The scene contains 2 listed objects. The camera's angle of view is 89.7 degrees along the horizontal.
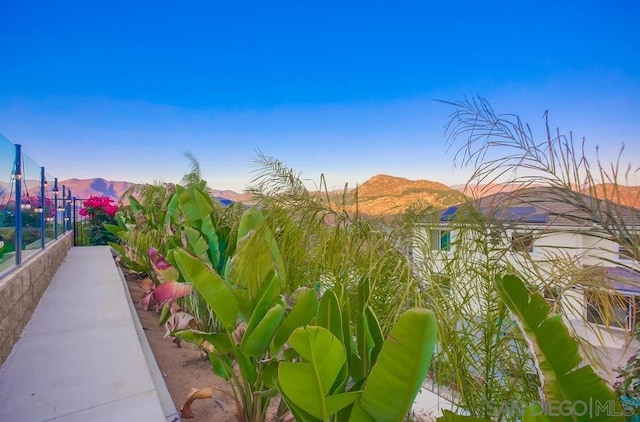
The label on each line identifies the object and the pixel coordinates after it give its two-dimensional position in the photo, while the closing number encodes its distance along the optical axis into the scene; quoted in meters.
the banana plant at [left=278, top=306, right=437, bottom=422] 1.23
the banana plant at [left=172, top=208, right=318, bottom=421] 2.10
